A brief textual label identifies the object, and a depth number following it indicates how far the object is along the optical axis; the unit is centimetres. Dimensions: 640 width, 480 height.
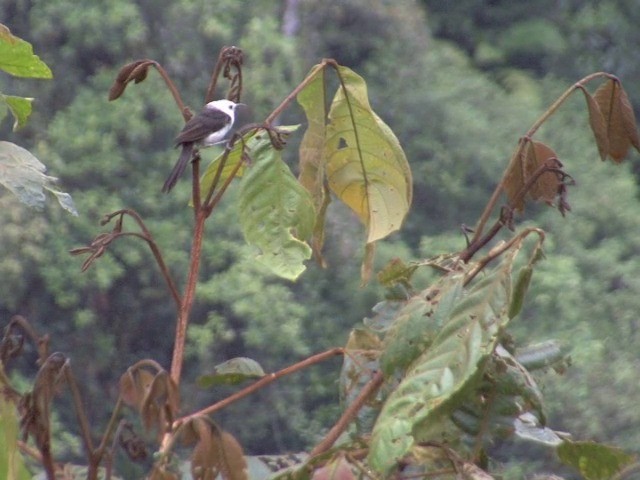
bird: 1160
